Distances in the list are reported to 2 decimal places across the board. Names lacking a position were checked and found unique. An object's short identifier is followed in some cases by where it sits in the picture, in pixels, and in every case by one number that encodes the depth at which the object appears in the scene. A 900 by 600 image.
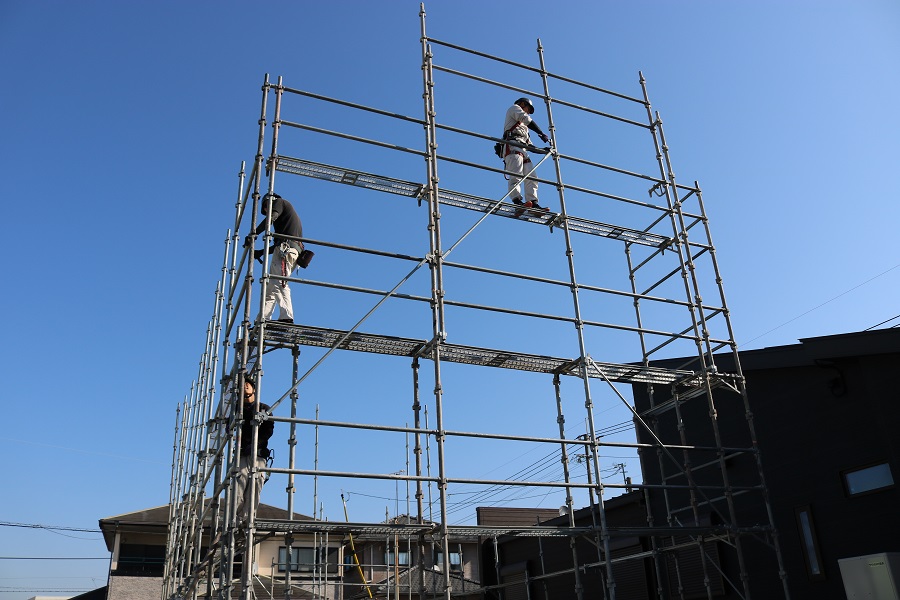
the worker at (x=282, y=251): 9.34
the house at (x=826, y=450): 10.49
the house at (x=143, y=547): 24.42
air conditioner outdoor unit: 9.04
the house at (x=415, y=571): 22.98
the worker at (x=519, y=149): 12.05
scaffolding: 8.51
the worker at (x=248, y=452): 7.88
